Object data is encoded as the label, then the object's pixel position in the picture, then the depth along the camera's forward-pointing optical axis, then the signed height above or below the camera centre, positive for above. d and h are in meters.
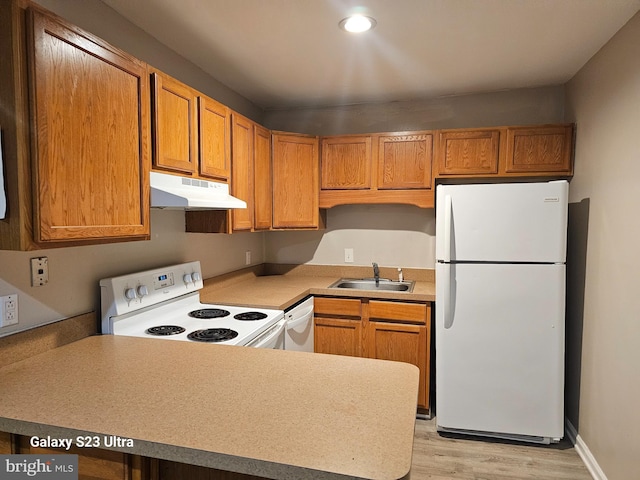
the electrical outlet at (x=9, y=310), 1.47 -0.33
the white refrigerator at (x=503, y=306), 2.44 -0.51
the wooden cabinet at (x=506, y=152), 2.77 +0.52
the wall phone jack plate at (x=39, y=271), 1.59 -0.20
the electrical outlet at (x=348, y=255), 3.52 -0.28
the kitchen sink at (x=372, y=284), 3.26 -0.50
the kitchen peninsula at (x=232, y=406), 0.94 -0.53
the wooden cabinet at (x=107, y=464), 1.12 -0.69
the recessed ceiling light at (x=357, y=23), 1.94 +0.99
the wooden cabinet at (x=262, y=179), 2.84 +0.32
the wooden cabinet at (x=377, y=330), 2.84 -0.78
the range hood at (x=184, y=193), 1.75 +0.14
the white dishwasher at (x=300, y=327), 2.52 -0.69
